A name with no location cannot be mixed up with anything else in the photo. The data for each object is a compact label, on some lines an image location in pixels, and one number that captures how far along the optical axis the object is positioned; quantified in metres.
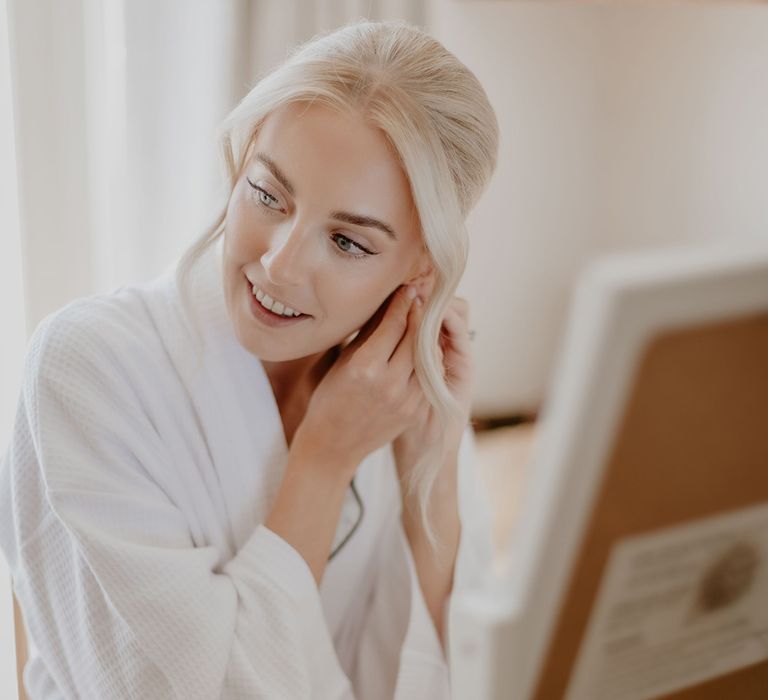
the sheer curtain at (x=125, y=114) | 1.33
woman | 0.94
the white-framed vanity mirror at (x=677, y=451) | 0.42
